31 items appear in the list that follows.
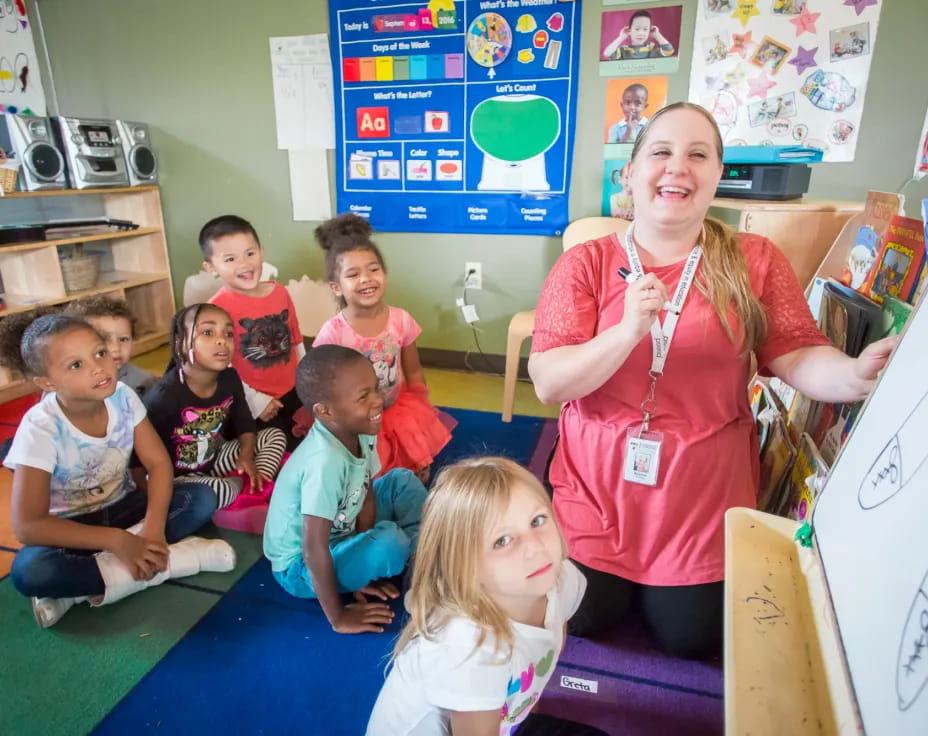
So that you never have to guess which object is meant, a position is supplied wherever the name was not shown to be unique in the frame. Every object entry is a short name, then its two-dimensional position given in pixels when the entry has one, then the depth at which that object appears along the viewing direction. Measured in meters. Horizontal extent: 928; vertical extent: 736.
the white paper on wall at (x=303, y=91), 2.93
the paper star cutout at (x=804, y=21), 2.20
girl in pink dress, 1.96
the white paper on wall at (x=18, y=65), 3.21
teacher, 1.13
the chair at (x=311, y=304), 3.27
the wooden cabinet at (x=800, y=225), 1.84
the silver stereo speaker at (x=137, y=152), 3.18
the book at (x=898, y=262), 1.09
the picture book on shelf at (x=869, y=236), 1.30
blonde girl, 0.78
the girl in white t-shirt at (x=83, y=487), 1.36
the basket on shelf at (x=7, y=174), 2.71
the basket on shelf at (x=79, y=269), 3.00
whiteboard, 0.44
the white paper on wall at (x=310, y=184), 3.09
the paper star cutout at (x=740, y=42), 2.31
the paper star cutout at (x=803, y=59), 2.24
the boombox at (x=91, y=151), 2.94
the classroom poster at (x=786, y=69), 2.19
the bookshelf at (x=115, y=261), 2.91
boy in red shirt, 2.19
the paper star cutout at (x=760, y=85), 2.32
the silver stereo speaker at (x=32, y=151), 2.74
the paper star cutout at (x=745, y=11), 2.27
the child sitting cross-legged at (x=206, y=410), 1.78
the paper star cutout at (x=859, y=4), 2.13
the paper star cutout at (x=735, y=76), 2.35
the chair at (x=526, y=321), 2.48
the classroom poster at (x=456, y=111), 2.59
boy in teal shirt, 1.32
